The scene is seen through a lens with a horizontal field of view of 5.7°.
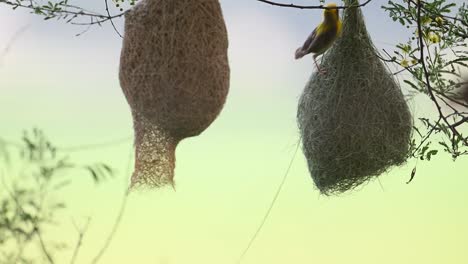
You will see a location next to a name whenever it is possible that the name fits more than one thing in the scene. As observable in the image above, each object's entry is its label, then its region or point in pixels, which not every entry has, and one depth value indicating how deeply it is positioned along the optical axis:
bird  8.29
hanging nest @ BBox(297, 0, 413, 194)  8.46
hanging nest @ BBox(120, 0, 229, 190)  8.19
